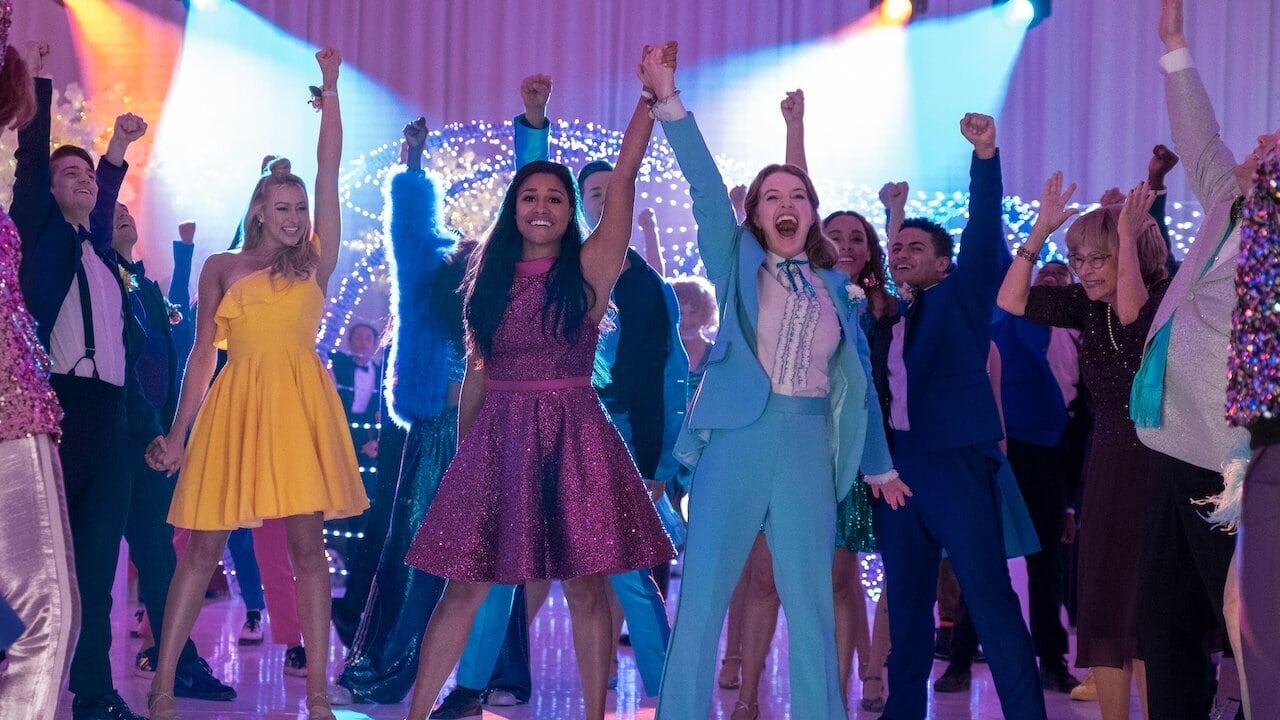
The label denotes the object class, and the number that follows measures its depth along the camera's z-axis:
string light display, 8.55
